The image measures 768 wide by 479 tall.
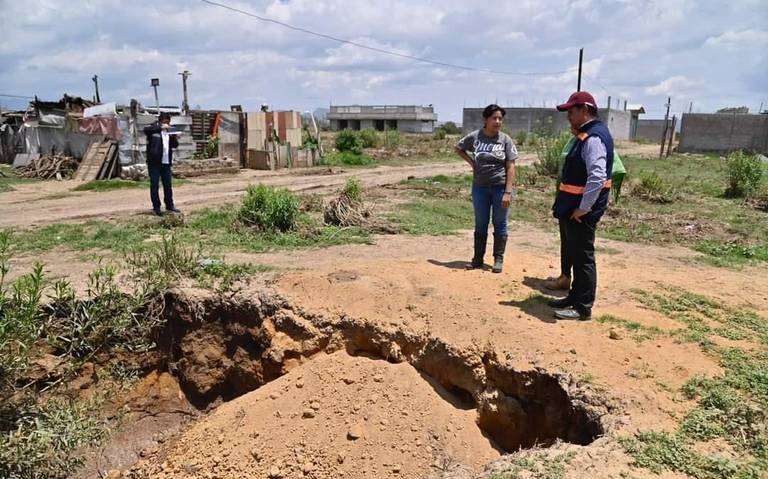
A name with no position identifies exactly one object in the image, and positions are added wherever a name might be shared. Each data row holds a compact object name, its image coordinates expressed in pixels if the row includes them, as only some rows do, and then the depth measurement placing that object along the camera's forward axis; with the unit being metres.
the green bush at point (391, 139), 27.64
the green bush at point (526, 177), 13.55
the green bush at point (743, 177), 11.75
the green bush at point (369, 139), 27.97
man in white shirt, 8.71
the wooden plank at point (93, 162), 14.59
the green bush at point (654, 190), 11.15
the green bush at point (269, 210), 7.49
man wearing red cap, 4.04
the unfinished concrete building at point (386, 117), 51.56
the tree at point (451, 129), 51.27
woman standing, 5.22
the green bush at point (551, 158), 14.59
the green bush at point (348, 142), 24.08
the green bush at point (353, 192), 8.38
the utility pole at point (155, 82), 16.19
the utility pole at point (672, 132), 24.72
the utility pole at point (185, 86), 18.21
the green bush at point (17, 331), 3.80
